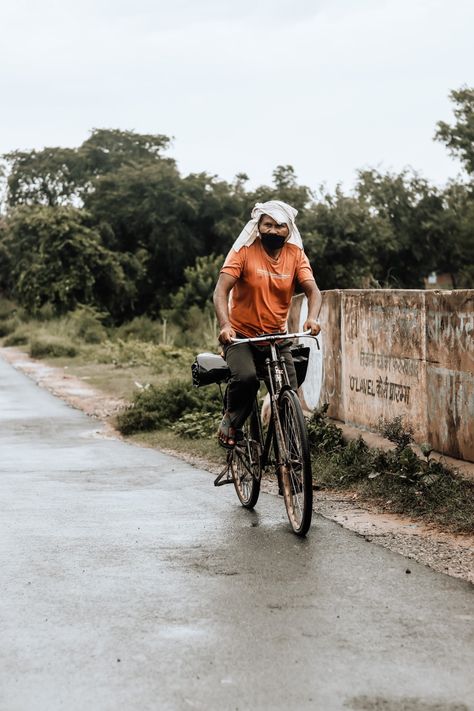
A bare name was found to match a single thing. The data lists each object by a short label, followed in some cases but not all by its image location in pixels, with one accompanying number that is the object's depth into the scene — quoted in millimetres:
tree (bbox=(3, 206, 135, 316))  49594
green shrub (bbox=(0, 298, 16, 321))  65650
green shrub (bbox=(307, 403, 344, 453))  10102
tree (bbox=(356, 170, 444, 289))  60938
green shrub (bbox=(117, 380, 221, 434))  14281
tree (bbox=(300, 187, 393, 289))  48125
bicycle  6703
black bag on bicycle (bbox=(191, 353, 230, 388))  7680
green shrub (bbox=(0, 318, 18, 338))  55200
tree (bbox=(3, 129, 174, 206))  68375
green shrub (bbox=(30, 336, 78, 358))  35688
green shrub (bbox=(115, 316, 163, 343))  44562
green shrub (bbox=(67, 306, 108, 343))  42438
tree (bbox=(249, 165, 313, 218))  52344
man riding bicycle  7277
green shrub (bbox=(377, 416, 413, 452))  8609
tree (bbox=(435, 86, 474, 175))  61625
